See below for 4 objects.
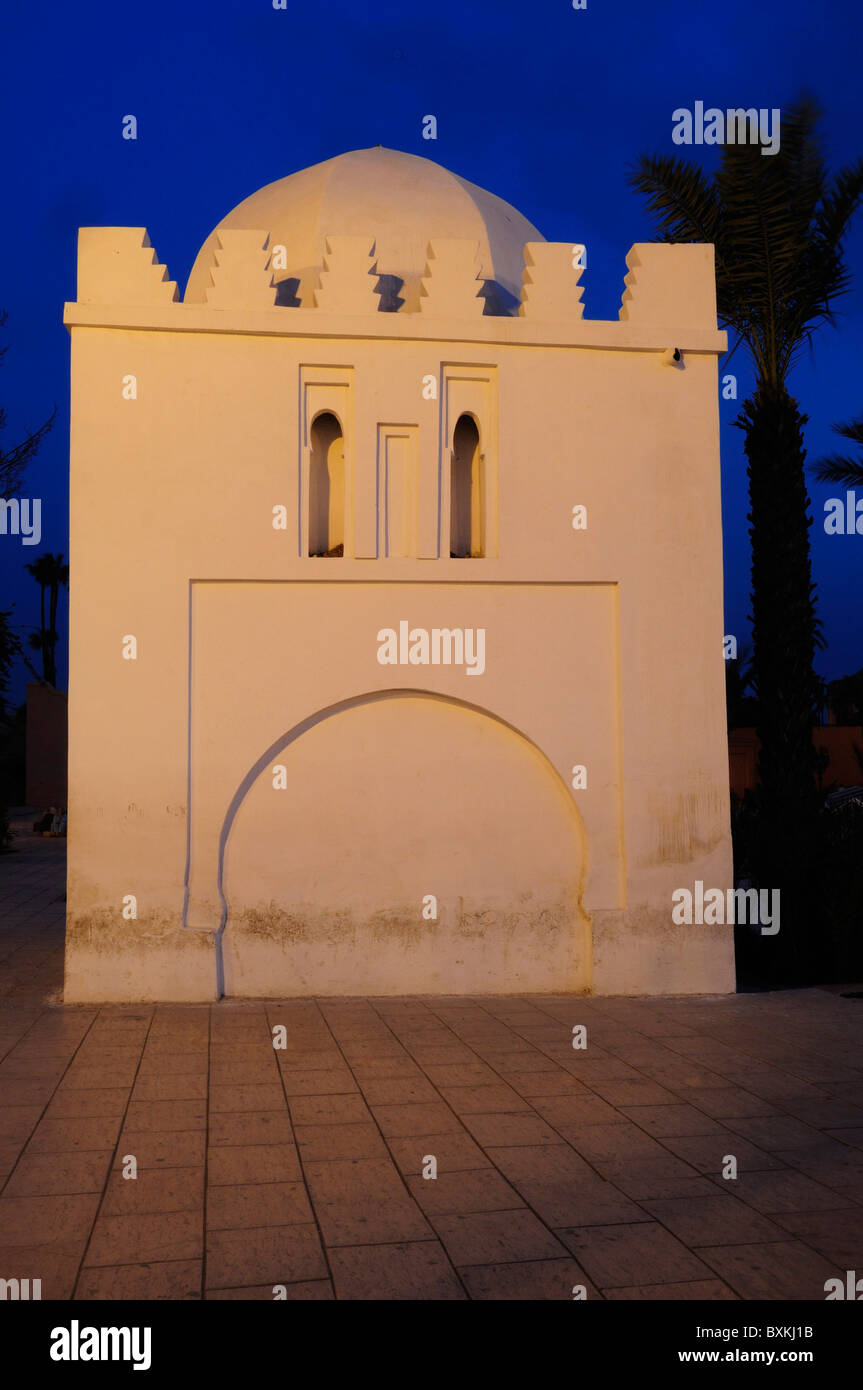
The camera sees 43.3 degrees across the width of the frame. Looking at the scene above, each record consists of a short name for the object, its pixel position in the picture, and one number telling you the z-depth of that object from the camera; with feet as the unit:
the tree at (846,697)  144.77
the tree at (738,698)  81.87
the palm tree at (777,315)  38.99
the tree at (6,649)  72.95
